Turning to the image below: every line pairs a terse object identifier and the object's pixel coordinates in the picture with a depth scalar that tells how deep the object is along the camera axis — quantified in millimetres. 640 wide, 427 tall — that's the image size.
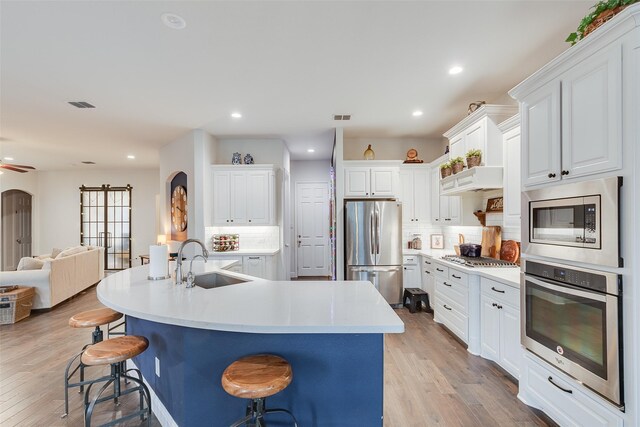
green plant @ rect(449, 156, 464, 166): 3671
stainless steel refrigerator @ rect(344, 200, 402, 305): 4586
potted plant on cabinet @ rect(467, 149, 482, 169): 3307
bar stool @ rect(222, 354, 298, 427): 1379
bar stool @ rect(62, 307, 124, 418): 2254
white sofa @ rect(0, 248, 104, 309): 4496
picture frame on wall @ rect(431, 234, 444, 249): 5164
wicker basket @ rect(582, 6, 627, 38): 1550
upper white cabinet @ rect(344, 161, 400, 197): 4852
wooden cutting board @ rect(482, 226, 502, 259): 3592
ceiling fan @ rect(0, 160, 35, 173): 4941
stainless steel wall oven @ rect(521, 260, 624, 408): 1518
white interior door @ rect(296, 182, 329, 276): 7145
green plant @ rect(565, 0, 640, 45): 1536
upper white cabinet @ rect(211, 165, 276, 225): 5113
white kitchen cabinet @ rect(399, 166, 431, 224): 5059
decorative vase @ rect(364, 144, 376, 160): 5027
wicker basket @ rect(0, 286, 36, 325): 4102
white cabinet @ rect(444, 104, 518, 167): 3221
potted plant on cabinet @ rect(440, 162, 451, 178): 3949
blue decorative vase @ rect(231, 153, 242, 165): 5241
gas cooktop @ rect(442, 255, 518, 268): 3161
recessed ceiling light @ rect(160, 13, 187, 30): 2076
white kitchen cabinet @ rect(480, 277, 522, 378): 2504
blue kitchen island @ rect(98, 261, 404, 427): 1522
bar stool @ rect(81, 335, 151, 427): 1815
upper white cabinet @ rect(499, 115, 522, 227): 2928
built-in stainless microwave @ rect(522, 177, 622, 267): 1519
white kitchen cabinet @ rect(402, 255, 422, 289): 4824
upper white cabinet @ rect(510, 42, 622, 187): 1524
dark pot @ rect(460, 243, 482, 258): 3730
